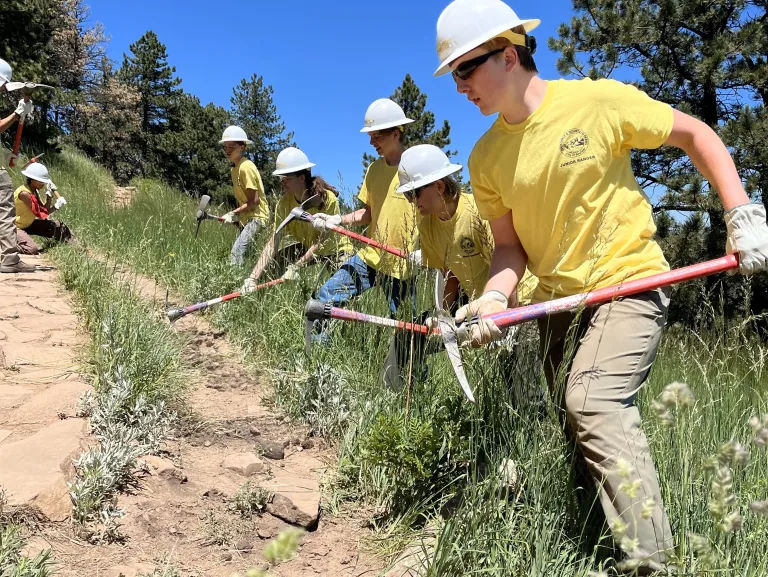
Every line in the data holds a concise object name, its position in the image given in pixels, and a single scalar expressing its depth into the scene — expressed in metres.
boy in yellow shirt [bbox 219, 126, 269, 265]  6.05
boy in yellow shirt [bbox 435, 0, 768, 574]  1.71
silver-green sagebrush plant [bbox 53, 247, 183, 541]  2.00
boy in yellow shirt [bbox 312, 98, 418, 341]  3.85
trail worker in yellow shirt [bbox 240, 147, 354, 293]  4.81
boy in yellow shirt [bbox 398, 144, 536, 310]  2.89
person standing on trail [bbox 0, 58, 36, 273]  5.63
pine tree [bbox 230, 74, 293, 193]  39.34
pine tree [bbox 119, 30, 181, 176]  36.84
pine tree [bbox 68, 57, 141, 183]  34.56
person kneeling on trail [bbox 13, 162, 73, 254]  7.36
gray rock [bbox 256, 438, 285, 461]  2.67
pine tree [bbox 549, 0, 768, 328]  7.30
